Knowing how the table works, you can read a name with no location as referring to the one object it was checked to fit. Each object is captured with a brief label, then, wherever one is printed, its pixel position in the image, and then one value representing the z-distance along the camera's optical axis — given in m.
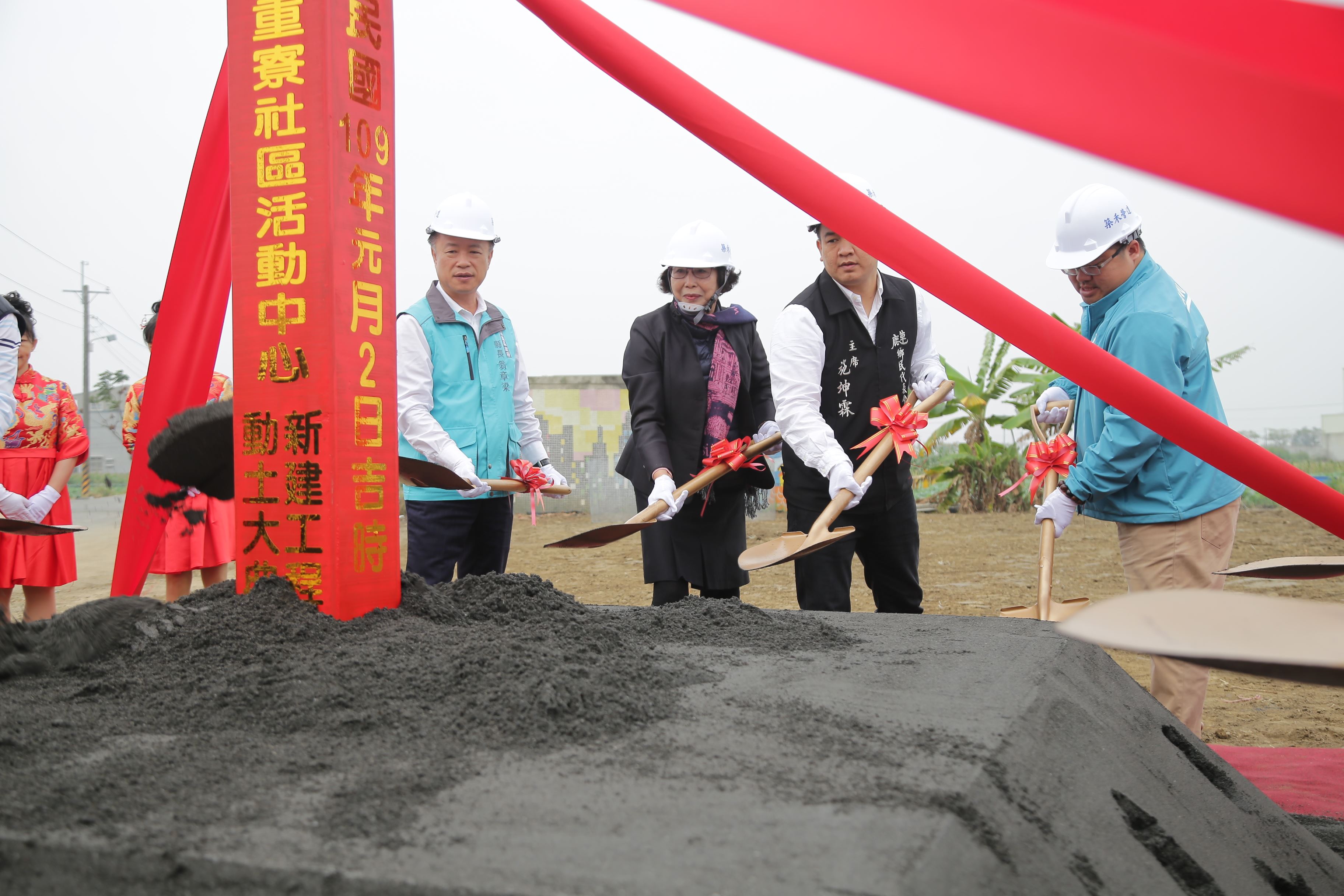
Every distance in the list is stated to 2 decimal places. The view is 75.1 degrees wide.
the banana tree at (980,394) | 11.16
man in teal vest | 3.01
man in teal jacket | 2.51
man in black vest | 3.01
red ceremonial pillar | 1.96
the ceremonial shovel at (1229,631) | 0.78
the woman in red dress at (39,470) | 3.95
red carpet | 2.37
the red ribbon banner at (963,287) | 1.53
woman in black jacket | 3.29
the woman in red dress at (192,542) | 4.10
